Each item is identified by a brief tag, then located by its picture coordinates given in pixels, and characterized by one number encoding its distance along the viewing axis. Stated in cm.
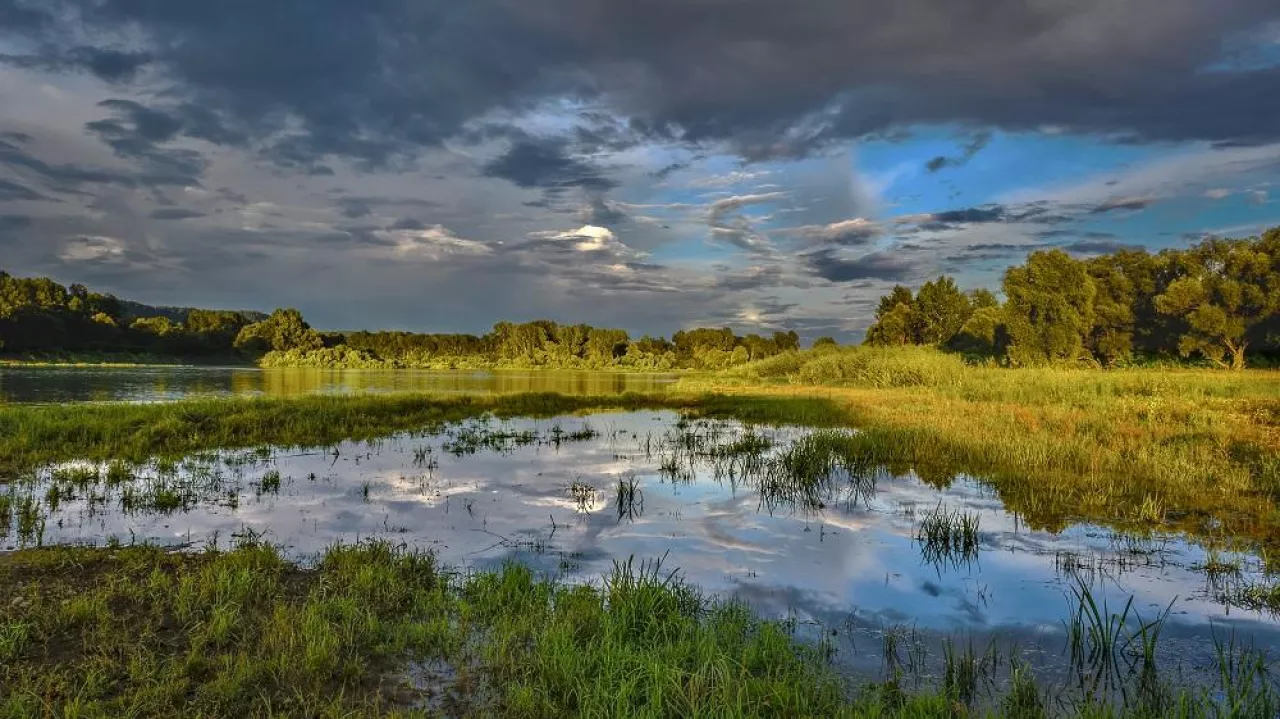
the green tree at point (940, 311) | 9262
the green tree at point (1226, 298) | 5816
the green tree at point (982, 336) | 7675
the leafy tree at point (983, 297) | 10973
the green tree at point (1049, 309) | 5994
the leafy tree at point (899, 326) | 9700
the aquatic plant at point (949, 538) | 947
